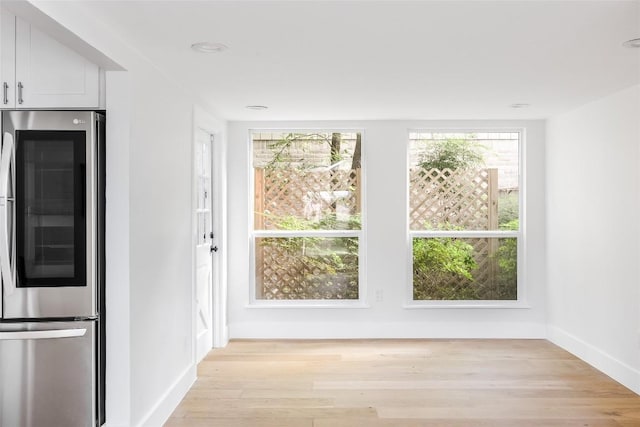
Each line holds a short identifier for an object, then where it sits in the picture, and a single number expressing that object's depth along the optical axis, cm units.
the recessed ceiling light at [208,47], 294
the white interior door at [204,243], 479
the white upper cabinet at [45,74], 290
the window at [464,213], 566
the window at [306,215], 569
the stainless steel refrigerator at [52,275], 283
